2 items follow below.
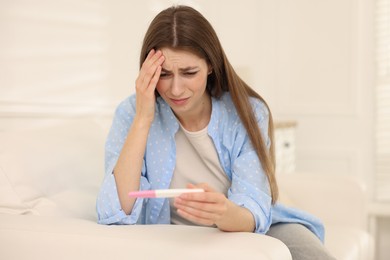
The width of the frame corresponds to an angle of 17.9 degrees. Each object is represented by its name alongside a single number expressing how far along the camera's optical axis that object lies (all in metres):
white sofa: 2.65
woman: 2.92
